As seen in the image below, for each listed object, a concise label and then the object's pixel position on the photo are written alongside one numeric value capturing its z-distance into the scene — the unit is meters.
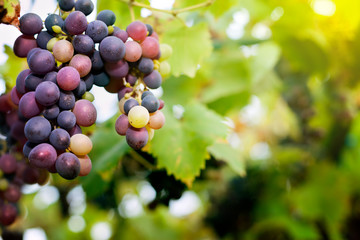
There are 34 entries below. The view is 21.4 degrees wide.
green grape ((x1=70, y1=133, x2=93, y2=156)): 0.57
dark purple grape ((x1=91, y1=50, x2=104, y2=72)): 0.59
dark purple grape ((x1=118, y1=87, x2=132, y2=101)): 0.61
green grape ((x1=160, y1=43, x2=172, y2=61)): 0.64
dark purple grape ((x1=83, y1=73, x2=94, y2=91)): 0.60
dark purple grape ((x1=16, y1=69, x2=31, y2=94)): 0.59
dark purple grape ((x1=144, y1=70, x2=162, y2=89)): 0.61
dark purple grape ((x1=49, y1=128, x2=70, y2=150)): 0.57
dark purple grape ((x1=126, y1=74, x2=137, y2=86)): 0.62
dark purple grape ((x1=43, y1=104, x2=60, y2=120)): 0.58
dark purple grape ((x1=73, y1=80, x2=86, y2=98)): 0.59
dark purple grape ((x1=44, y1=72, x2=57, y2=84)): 0.58
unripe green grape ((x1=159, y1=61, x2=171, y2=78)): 0.64
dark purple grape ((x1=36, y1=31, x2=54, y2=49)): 0.59
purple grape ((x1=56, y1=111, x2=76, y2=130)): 0.57
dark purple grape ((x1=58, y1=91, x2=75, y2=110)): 0.58
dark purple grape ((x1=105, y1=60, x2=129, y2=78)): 0.60
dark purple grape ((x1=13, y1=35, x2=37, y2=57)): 0.60
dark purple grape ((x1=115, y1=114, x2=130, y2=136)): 0.59
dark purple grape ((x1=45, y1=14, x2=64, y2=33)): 0.59
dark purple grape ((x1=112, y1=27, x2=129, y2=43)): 0.60
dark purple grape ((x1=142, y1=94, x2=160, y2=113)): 0.59
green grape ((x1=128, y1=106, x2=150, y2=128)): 0.57
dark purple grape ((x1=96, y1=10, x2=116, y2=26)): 0.60
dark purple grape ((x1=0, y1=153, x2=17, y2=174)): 0.68
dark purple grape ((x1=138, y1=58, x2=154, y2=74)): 0.61
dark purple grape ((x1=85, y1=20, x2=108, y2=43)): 0.58
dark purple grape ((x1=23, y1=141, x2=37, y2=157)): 0.58
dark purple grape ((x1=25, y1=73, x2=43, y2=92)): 0.58
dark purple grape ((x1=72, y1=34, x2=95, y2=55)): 0.58
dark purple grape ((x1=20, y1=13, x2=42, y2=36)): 0.59
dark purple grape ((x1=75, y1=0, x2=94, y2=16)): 0.59
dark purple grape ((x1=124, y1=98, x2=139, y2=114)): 0.59
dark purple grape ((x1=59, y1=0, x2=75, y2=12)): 0.59
